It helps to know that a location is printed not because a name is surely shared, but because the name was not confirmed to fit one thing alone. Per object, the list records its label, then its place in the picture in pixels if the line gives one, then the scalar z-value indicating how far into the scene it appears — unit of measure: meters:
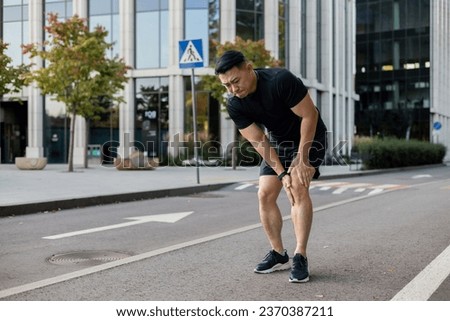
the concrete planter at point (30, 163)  23.67
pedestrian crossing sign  14.39
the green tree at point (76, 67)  21.48
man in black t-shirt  4.08
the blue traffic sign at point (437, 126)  41.09
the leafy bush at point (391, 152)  25.62
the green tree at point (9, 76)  15.06
